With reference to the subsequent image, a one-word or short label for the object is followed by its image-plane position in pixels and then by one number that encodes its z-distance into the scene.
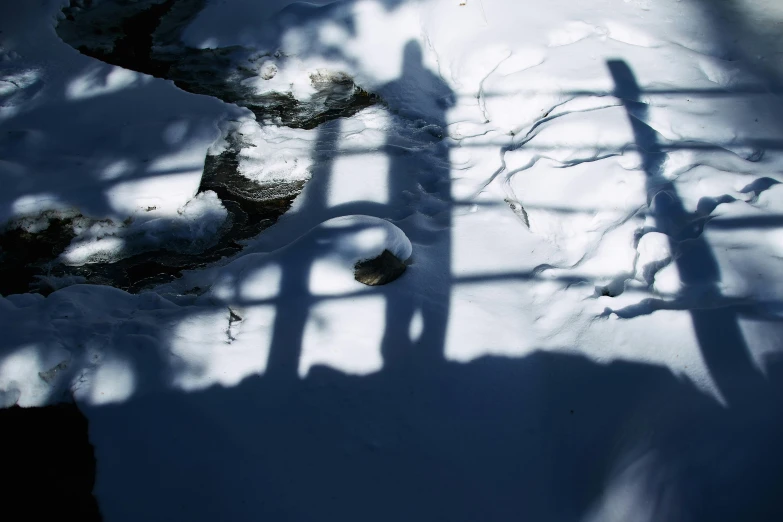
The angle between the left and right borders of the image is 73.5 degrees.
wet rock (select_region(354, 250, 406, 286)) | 2.41
